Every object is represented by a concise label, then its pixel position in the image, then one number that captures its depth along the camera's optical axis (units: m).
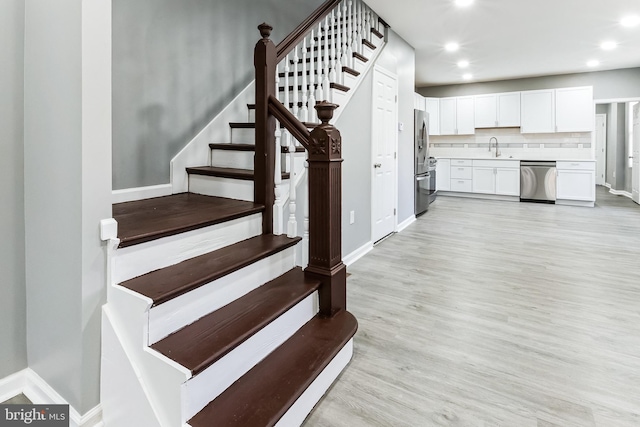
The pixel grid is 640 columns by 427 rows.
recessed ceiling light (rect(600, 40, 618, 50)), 5.15
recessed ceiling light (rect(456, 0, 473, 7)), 3.76
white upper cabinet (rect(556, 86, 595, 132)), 7.05
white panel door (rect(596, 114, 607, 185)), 10.05
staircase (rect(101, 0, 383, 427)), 1.32
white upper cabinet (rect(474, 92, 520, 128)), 7.73
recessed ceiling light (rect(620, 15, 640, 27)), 4.17
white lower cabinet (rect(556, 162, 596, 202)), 6.90
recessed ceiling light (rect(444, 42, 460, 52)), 5.32
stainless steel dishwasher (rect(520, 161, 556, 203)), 7.19
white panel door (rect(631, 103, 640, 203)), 7.09
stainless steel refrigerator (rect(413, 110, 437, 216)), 5.75
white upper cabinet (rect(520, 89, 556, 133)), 7.37
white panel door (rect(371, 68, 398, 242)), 4.15
